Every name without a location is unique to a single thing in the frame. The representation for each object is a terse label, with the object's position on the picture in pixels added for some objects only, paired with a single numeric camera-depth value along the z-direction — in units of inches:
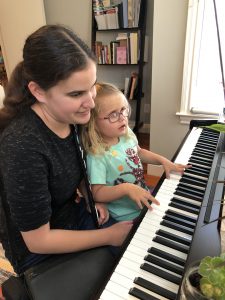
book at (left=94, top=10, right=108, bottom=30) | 112.0
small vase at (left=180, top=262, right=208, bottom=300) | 15.7
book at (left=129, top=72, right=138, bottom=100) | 119.3
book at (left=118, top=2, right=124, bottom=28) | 105.6
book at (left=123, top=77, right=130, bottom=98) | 121.0
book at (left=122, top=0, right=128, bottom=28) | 105.1
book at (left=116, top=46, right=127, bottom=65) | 114.6
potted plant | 14.5
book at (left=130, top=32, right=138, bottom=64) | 108.9
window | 70.5
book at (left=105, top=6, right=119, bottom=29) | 108.2
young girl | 39.8
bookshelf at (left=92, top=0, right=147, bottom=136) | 108.0
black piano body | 24.7
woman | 28.2
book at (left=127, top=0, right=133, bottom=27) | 105.6
